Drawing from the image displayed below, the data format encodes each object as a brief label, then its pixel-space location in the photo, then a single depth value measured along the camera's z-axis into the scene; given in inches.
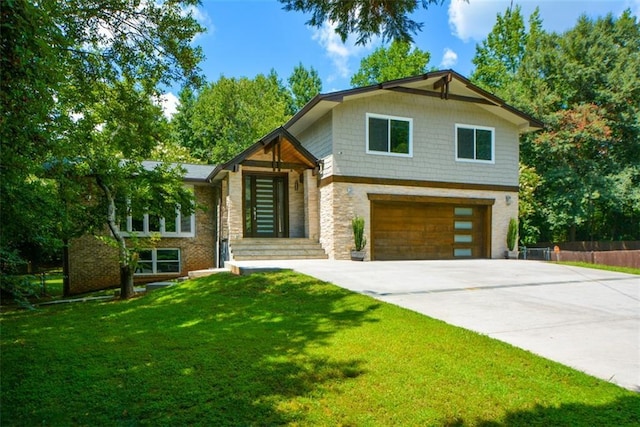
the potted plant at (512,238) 577.6
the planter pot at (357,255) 490.3
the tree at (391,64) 1250.0
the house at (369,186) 505.4
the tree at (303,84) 1481.3
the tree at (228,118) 1263.5
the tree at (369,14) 219.8
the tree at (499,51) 1235.2
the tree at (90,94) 115.5
